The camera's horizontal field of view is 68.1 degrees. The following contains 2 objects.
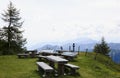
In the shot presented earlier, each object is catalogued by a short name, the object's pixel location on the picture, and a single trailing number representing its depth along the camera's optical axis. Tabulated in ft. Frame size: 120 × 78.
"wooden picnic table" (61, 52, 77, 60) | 35.80
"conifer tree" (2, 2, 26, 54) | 59.10
